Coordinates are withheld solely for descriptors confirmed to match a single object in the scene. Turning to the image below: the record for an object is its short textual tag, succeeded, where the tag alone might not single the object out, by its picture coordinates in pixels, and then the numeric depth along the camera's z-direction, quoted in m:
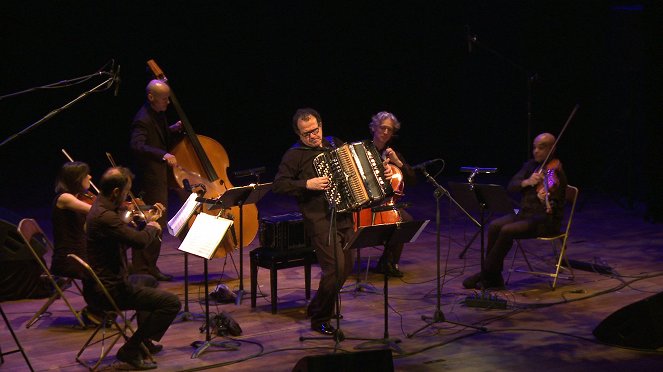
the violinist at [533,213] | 16.53
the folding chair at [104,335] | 11.89
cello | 16.27
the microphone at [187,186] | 15.20
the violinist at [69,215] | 13.90
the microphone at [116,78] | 12.05
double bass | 16.58
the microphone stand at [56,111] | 10.41
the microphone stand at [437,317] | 13.95
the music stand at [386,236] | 12.52
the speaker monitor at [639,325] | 12.74
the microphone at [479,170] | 15.50
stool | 15.21
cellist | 16.89
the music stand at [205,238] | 12.63
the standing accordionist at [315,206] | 13.80
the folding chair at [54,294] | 13.80
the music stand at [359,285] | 16.46
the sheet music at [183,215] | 13.45
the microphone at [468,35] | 18.87
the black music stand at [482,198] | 15.40
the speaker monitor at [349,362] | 9.27
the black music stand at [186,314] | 14.61
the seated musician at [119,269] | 12.02
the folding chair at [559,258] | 16.72
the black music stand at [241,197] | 14.31
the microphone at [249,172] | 15.13
